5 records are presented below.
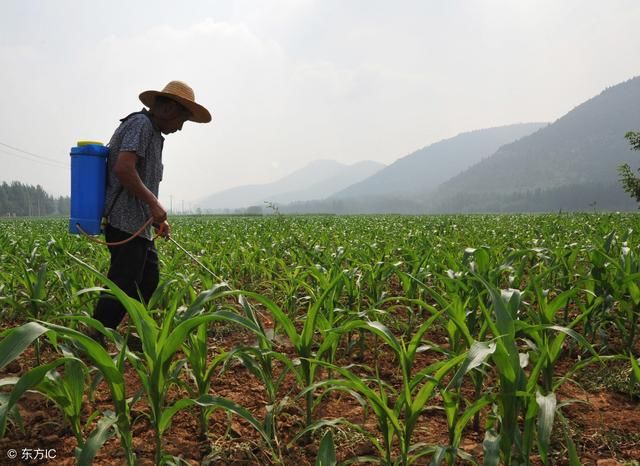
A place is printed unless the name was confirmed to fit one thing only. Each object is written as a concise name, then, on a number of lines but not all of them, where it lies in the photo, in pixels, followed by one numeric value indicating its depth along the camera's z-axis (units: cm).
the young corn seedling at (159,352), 144
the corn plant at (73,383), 114
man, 278
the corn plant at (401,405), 146
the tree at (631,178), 2323
